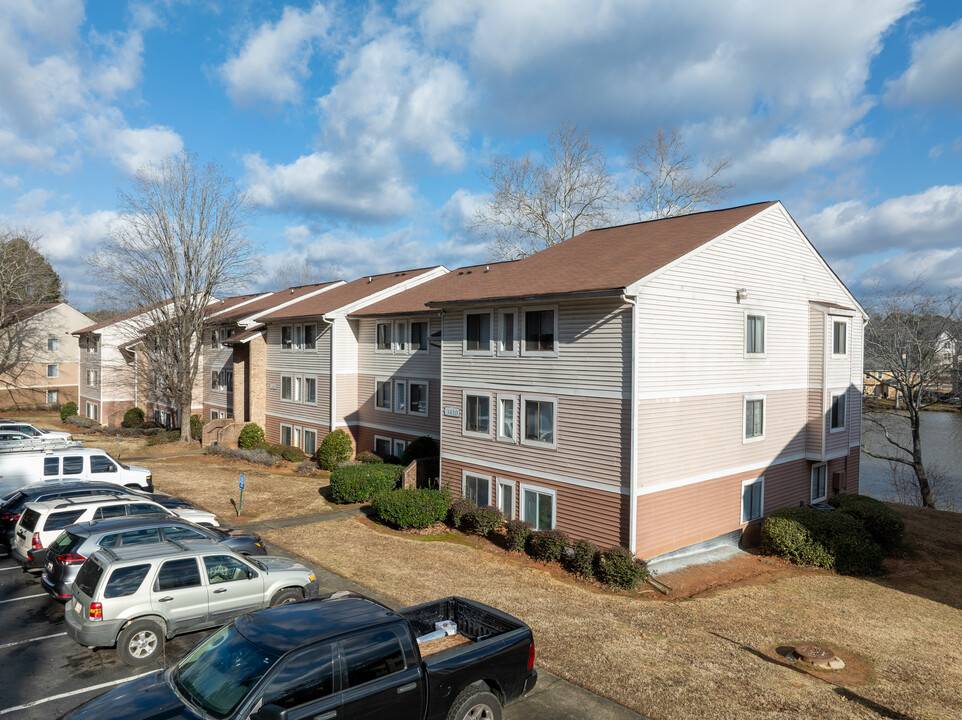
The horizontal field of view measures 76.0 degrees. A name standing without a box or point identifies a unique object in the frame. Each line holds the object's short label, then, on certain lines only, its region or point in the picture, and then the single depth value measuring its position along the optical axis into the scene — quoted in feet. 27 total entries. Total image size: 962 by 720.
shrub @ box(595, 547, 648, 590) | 52.60
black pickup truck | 20.33
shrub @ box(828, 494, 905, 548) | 67.62
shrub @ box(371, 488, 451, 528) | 66.64
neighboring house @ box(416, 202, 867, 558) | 55.93
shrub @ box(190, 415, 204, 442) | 135.74
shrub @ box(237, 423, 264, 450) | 114.83
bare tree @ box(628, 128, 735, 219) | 133.88
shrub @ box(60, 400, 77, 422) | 167.53
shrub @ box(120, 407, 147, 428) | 152.46
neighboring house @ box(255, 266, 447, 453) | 103.24
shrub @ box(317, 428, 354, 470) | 99.14
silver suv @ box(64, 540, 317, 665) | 31.99
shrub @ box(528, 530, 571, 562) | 58.08
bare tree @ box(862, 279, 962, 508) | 106.63
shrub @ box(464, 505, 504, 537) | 64.42
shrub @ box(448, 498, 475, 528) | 66.80
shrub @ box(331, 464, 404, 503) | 77.66
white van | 63.93
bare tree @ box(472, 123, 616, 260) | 138.51
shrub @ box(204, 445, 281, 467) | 105.50
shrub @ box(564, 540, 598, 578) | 55.21
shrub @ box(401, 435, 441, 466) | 84.94
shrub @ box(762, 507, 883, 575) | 61.67
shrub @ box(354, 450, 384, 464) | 94.40
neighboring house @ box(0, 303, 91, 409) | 180.55
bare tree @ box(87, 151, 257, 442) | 122.31
